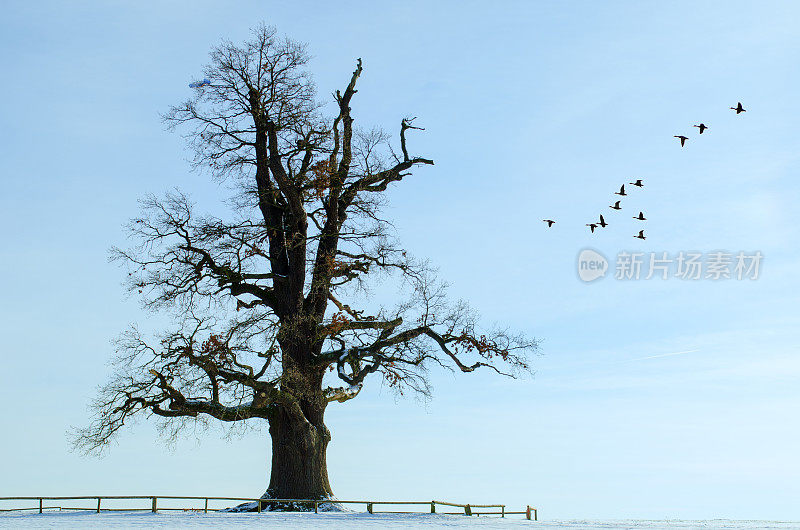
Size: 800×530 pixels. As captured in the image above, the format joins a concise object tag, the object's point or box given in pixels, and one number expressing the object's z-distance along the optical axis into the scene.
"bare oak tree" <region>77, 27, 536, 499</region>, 28.25
